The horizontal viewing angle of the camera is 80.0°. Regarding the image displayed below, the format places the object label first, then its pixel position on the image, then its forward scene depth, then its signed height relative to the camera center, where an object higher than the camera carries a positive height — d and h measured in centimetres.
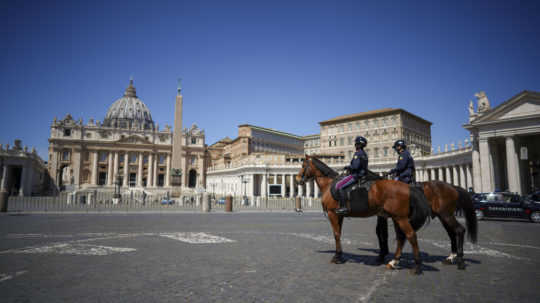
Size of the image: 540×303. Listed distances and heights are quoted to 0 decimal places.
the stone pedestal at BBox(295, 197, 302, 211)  2979 -112
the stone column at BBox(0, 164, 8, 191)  6076 +230
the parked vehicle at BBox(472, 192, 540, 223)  1831 -87
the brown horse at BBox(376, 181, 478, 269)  680 -45
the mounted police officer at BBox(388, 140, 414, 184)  713 +51
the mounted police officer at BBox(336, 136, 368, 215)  656 +33
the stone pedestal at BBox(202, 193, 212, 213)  2772 -123
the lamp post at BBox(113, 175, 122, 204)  3922 -95
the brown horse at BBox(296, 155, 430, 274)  612 -34
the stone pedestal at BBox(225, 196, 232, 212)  2814 -124
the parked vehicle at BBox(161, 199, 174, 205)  4376 -156
